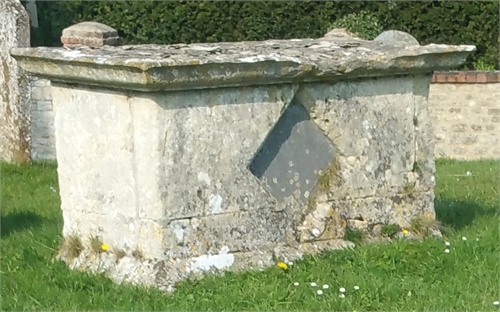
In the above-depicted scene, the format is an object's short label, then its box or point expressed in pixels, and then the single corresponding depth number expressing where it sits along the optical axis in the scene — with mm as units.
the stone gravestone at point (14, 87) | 9602
